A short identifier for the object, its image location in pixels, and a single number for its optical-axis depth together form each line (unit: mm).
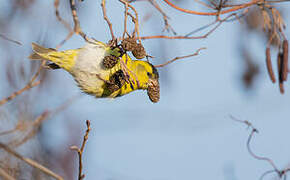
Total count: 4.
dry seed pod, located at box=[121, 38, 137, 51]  4195
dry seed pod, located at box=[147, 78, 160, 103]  5467
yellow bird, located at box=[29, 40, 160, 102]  5473
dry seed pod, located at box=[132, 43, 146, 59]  4241
